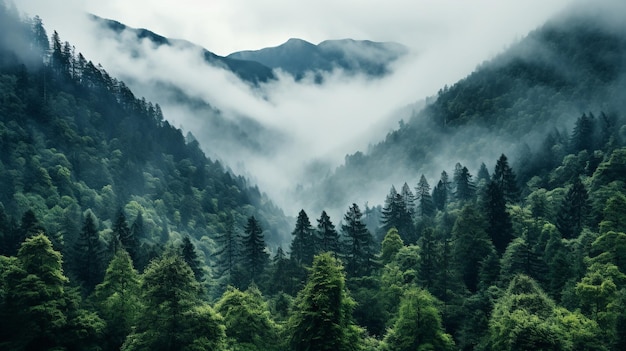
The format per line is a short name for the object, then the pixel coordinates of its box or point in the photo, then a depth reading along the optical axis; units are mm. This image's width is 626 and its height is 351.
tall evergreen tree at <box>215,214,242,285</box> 108544
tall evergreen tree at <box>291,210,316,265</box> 107000
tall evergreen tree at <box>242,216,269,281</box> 108812
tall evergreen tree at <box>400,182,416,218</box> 148888
